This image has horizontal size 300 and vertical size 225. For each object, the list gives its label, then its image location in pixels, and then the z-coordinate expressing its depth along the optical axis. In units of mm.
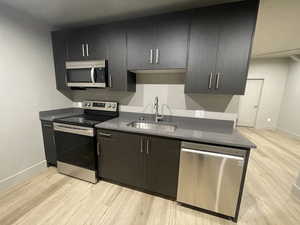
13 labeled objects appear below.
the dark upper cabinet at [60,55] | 2146
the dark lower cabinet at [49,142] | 2189
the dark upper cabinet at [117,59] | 1870
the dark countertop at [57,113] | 2187
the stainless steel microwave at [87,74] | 1978
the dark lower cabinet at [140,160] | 1602
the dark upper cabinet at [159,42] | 1623
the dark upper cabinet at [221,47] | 1424
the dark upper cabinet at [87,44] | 1962
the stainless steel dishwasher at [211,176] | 1361
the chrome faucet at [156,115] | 2108
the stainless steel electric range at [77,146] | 1877
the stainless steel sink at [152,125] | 2003
